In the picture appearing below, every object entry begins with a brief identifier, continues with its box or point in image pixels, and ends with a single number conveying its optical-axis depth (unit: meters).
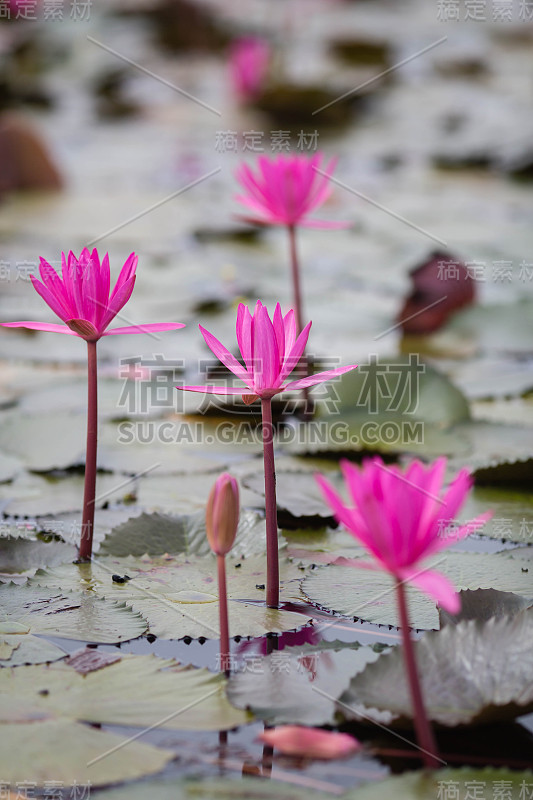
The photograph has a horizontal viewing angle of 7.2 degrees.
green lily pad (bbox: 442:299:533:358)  5.08
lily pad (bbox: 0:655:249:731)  3.30
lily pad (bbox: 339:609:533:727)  3.29
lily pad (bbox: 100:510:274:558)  3.57
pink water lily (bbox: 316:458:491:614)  3.18
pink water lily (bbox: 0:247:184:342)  3.42
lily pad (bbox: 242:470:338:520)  3.67
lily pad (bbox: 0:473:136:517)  3.70
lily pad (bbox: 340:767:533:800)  3.21
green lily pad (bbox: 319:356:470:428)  3.96
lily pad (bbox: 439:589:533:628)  3.41
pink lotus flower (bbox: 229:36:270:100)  10.94
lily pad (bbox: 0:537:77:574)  3.54
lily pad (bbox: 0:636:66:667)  3.37
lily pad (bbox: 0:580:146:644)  3.41
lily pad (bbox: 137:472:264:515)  3.72
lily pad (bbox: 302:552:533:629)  3.46
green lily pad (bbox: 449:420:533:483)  3.75
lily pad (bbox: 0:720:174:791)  3.24
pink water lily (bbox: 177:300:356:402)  3.37
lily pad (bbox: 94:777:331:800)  3.22
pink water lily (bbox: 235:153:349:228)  3.86
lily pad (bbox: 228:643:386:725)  3.30
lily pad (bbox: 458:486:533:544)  3.65
